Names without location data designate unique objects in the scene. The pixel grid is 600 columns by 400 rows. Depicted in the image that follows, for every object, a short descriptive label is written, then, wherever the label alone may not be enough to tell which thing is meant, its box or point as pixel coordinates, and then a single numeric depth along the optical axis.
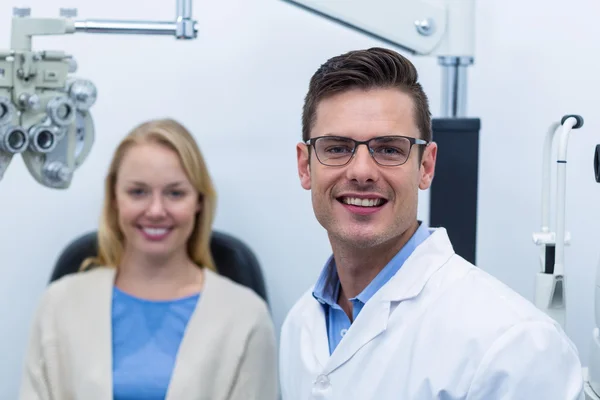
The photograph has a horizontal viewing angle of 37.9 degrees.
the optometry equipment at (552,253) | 1.41
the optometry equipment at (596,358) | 1.30
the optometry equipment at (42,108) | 1.14
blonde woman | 1.78
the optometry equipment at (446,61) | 1.52
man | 0.94
